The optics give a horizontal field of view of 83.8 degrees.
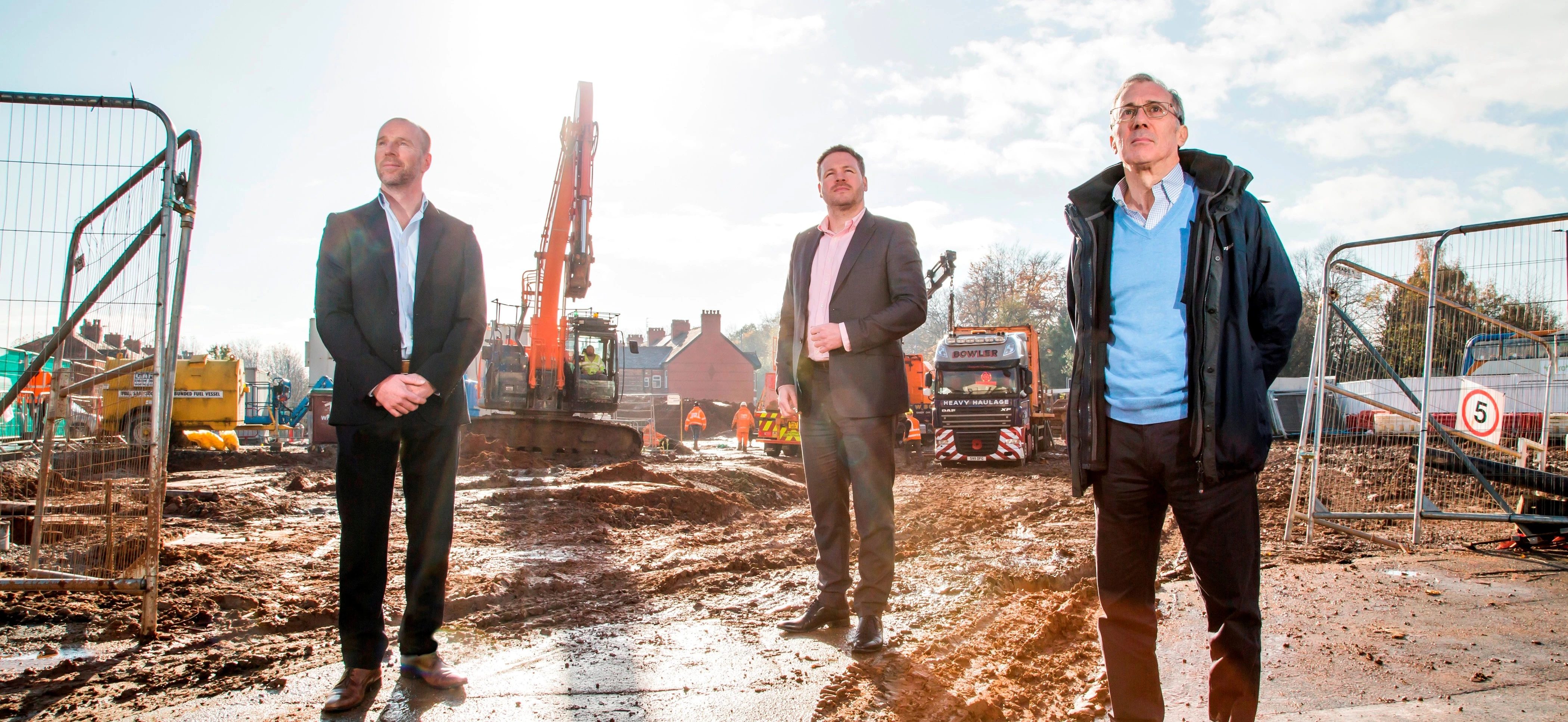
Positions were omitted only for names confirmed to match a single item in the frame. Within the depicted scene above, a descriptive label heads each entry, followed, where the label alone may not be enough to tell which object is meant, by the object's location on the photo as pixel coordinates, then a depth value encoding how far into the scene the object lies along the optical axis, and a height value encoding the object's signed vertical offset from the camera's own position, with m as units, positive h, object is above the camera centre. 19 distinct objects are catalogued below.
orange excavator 17.20 +0.35
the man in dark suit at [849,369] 3.42 +0.09
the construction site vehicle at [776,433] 21.53 -1.13
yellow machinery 20.28 -0.82
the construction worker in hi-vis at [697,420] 29.52 -1.24
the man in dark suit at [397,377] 2.77 -0.03
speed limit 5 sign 6.83 +0.07
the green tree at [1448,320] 6.84 +0.84
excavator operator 18.56 +0.28
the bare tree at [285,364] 92.31 -0.07
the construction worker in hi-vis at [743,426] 25.91 -1.20
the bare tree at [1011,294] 54.69 +6.63
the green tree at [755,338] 88.38 +5.02
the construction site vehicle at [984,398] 17.95 -0.02
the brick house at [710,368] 63.69 +1.17
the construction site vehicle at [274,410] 26.03 -1.62
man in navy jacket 2.24 +0.09
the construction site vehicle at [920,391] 23.06 +0.08
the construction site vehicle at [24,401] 4.44 -0.28
